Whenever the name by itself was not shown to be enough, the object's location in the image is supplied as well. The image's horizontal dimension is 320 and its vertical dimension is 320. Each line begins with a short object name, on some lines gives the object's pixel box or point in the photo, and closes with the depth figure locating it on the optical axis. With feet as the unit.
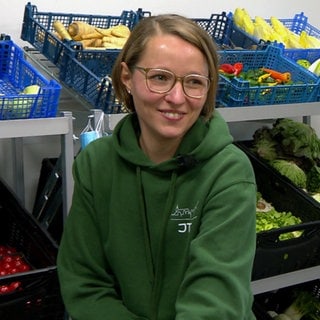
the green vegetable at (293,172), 7.42
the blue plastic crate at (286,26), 7.39
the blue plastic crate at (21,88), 4.89
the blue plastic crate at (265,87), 5.98
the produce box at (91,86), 5.38
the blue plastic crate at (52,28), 6.03
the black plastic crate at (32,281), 5.15
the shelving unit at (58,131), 4.91
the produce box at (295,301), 7.54
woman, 3.79
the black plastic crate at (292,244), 5.92
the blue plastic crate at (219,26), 7.66
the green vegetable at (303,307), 7.54
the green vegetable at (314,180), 7.64
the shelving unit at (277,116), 6.00
